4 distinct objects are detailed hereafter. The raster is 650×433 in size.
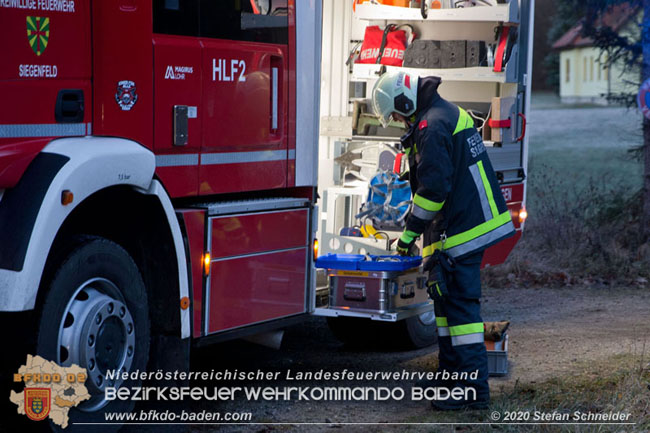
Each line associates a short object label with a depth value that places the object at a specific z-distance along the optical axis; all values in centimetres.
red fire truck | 697
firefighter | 967
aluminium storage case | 1098
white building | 9186
